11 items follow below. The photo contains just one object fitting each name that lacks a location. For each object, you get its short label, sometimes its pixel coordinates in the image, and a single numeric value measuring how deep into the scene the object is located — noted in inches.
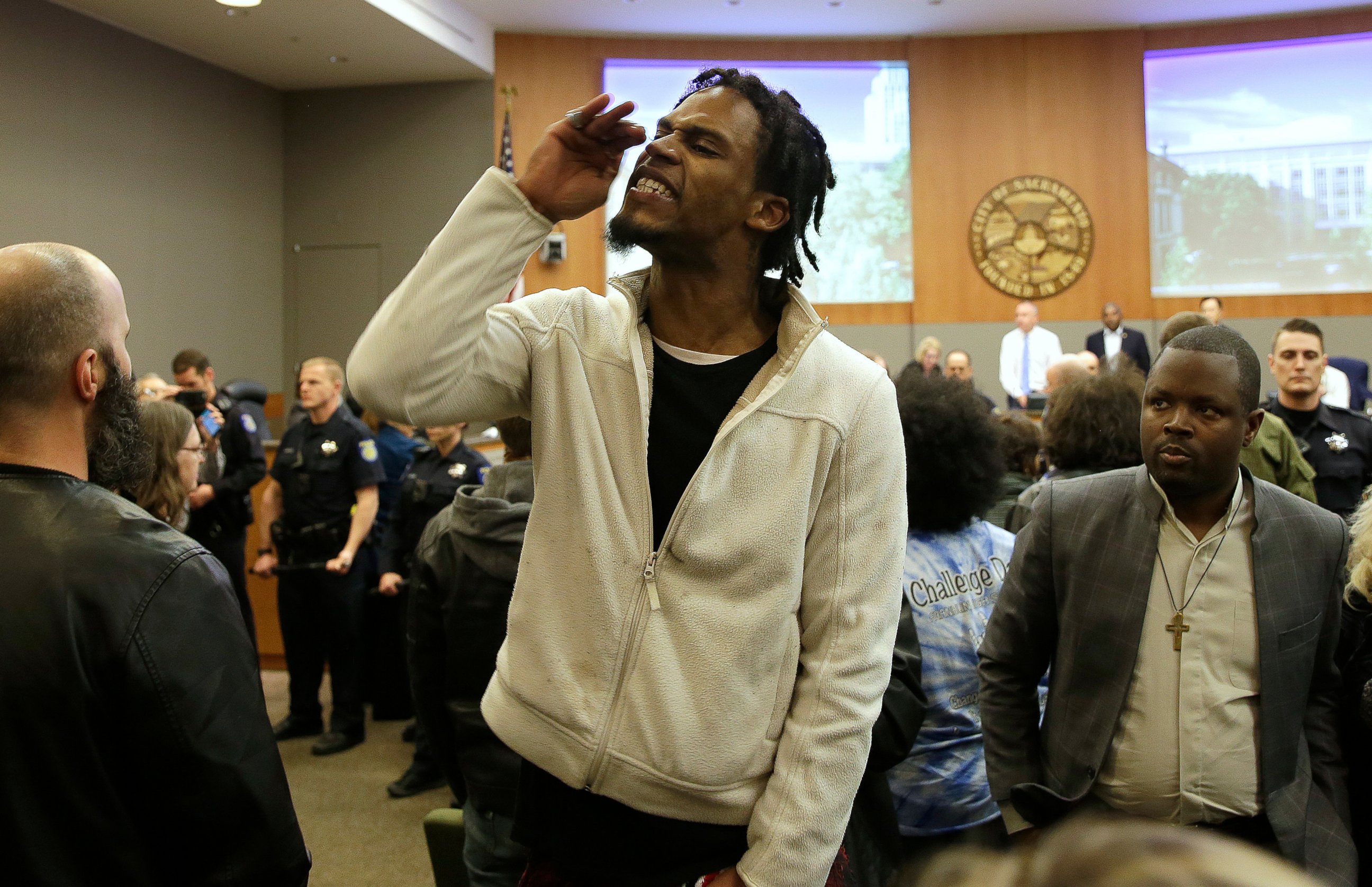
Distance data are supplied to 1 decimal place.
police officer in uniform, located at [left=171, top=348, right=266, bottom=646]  189.0
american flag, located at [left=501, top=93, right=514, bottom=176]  394.9
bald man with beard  44.4
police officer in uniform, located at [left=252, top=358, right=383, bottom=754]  185.2
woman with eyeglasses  112.8
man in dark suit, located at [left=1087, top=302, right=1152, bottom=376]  401.7
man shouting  48.6
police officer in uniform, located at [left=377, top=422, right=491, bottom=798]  174.2
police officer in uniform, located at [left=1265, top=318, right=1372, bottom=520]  147.9
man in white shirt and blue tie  409.4
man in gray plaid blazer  65.6
